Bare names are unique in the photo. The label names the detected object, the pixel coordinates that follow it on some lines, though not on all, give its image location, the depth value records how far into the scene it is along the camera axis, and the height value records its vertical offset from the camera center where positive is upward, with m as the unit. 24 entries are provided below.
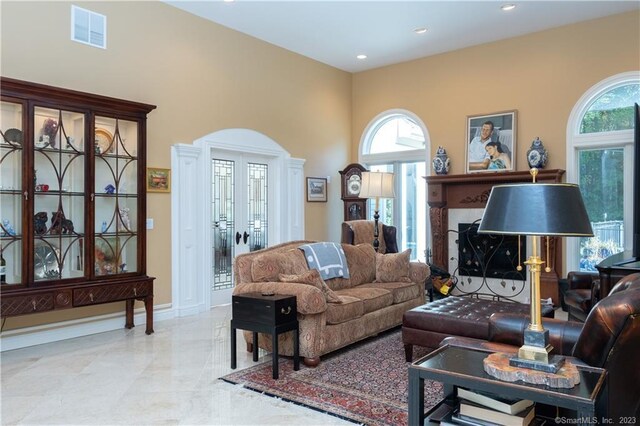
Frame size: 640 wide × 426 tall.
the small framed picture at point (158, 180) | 5.50 +0.35
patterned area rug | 2.94 -1.25
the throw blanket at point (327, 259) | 4.54 -0.50
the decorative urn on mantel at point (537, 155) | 6.38 +0.71
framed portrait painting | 6.80 +0.96
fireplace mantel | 6.77 +0.18
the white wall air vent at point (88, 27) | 4.88 +1.91
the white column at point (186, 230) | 5.77 -0.27
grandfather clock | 7.96 +0.27
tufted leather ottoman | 3.57 -0.88
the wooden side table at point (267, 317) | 3.49 -0.82
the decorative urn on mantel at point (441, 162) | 7.26 +0.70
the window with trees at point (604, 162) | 6.03 +0.59
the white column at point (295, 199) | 7.32 +0.15
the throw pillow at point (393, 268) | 5.18 -0.66
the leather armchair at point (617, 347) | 1.85 -0.57
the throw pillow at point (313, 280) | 3.84 -0.59
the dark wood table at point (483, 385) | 1.71 -0.68
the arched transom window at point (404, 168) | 7.89 +0.69
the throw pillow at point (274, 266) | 4.07 -0.51
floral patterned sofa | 3.74 -0.79
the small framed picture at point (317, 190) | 7.71 +0.31
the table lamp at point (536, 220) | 1.74 -0.05
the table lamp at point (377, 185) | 5.96 +0.29
